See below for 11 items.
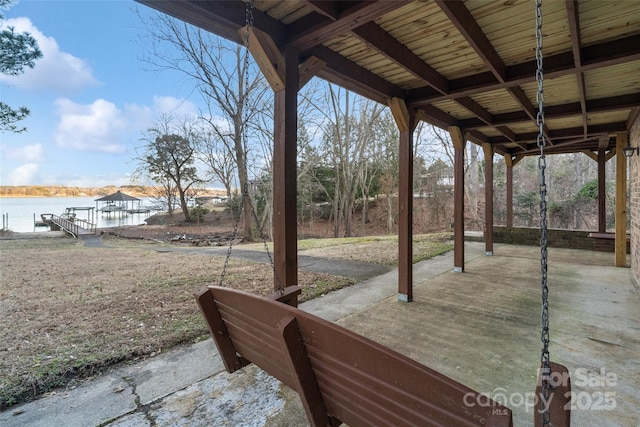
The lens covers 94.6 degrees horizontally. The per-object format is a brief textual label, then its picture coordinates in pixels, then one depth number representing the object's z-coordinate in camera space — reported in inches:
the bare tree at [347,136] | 536.4
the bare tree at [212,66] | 419.8
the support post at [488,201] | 270.5
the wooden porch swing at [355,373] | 33.3
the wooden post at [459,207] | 204.8
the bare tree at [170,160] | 739.4
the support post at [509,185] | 321.4
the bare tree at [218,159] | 603.1
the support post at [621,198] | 214.8
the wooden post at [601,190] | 283.0
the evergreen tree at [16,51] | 283.3
